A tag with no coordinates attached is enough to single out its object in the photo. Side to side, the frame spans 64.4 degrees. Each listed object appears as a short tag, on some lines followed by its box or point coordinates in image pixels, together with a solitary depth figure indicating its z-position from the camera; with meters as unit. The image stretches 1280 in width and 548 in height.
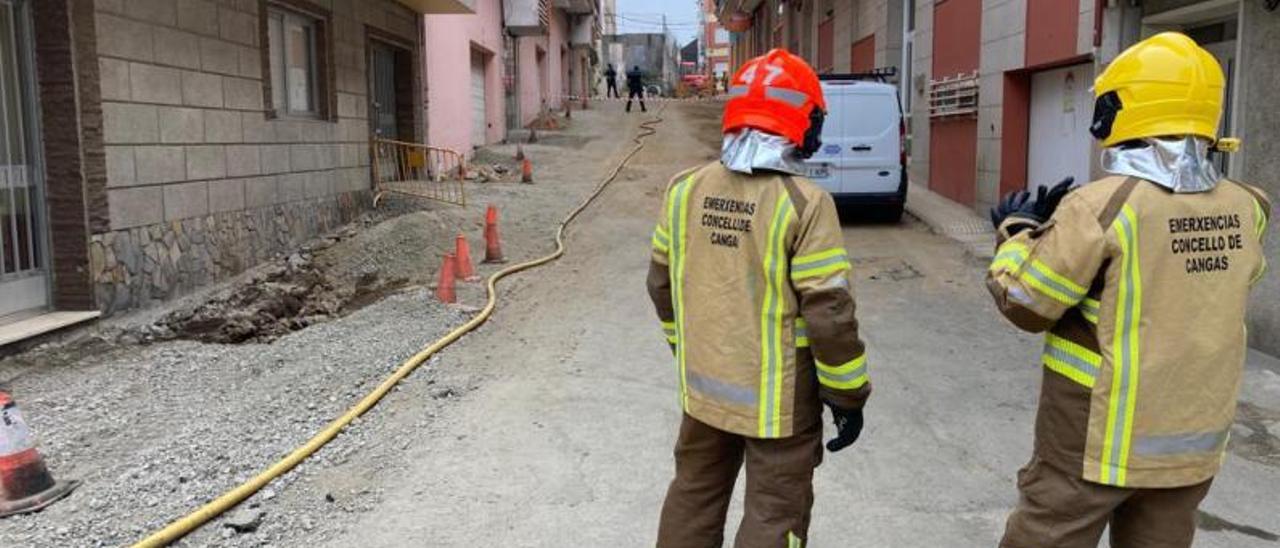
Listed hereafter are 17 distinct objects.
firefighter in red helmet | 2.80
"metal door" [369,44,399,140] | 14.60
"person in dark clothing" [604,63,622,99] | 42.28
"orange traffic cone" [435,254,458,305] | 8.20
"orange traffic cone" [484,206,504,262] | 10.23
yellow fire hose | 3.96
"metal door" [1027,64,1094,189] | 10.66
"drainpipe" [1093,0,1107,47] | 9.14
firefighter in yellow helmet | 2.51
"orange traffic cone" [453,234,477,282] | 9.09
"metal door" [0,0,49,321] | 6.90
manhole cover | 9.87
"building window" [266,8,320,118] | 10.72
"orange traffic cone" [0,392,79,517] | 4.14
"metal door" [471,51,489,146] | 21.06
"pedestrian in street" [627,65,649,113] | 31.53
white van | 12.48
